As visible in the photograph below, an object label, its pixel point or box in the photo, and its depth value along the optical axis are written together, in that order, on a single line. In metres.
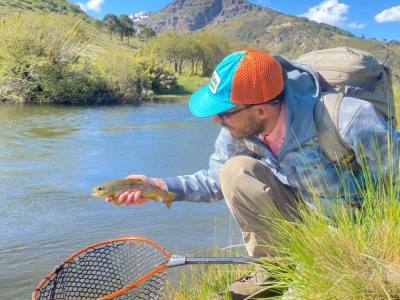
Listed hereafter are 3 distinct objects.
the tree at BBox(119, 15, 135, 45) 91.06
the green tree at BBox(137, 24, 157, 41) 107.06
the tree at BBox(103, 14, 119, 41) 90.64
